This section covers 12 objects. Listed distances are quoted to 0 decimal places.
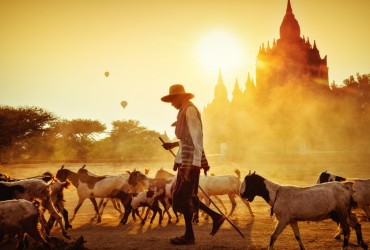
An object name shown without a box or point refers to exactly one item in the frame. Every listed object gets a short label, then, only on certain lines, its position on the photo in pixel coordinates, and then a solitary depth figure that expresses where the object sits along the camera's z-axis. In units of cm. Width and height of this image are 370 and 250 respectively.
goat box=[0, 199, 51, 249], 579
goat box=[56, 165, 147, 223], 1191
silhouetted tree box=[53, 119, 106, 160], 4688
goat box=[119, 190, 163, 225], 1120
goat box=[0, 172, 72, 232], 933
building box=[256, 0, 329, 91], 5186
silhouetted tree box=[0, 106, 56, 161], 3750
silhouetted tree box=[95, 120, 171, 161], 5216
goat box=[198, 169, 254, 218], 1272
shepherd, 594
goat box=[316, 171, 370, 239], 873
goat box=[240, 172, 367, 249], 625
